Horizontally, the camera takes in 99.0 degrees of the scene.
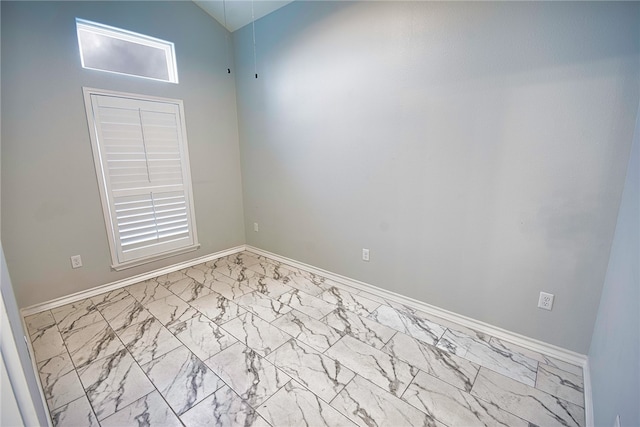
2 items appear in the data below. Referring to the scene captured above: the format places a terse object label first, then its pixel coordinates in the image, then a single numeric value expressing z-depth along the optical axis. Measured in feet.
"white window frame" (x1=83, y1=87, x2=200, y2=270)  8.36
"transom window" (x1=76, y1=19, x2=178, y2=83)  8.21
